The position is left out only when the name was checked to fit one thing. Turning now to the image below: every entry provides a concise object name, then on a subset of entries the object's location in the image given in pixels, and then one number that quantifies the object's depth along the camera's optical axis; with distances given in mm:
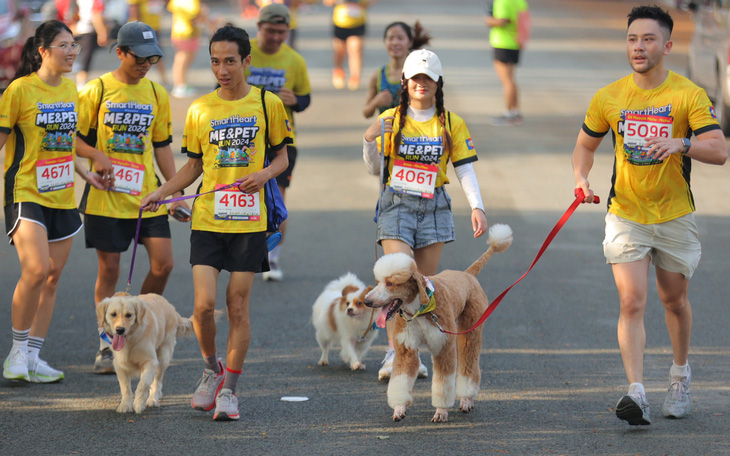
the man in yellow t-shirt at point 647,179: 10781
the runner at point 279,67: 16656
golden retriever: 11555
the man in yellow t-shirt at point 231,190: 11117
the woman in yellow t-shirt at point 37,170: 12344
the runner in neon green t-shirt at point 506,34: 32281
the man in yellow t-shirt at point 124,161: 12937
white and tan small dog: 13633
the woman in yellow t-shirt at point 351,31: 39094
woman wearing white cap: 12141
